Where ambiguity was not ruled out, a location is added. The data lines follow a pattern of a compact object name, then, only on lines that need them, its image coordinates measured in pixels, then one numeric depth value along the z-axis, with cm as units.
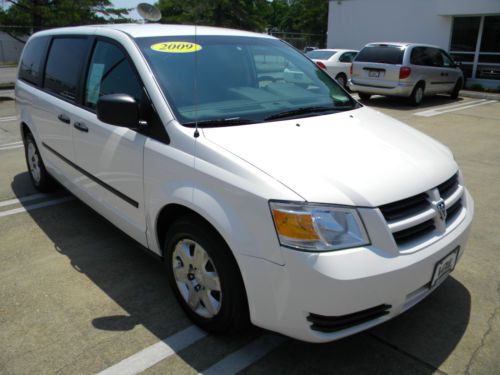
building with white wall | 1712
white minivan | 220
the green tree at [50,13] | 2056
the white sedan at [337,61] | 1560
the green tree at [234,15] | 3904
